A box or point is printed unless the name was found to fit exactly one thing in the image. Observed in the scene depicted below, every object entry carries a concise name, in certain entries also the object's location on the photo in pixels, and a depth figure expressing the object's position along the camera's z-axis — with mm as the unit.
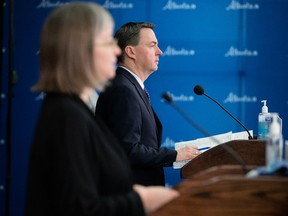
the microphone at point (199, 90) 5918
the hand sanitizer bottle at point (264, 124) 5938
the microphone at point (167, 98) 4145
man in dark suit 5334
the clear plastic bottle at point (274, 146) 3540
